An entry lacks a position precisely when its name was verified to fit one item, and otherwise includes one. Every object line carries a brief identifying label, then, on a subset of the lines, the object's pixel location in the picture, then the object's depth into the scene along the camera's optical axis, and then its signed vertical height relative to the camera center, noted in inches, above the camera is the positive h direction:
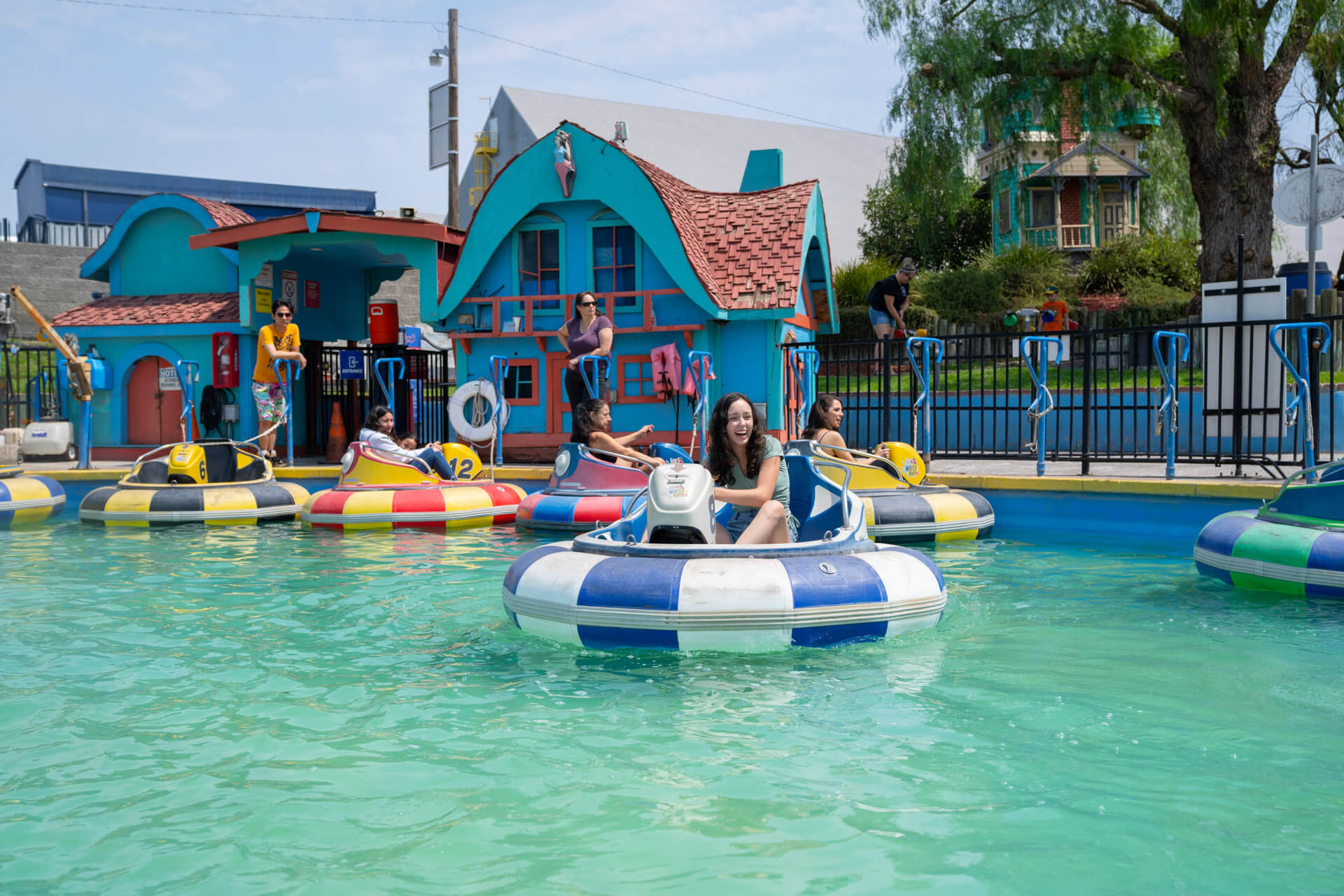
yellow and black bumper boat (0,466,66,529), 470.3 -31.5
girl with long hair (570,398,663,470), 426.3 -3.4
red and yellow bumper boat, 438.6 -32.2
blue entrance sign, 692.1 +38.1
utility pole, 820.0 +242.9
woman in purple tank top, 529.7 +42.0
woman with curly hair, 250.2 -12.5
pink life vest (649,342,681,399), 601.9 +29.1
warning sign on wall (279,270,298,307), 718.5 +94.0
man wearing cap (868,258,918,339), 607.5 +67.5
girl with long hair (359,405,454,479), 460.2 -5.4
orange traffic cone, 705.6 -8.9
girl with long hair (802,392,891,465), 379.9 -3.0
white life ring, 606.9 +6.3
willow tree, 672.4 +217.8
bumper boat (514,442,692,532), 412.5 -28.8
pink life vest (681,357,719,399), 596.1 +22.0
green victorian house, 1368.1 +283.4
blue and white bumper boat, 218.1 -35.7
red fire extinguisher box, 691.4 +44.2
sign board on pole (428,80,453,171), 835.0 +234.8
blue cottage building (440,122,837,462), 613.0 +84.9
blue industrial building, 1262.3 +293.1
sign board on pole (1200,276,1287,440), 485.1 +23.6
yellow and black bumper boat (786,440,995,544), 382.9 -33.2
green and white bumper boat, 269.6 -35.0
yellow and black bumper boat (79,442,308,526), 450.0 -28.9
